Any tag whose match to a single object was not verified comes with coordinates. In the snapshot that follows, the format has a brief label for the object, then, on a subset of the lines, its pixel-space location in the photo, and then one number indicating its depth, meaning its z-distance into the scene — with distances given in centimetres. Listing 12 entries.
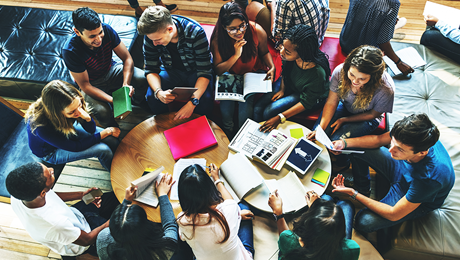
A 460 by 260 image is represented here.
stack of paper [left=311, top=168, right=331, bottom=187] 193
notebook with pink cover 212
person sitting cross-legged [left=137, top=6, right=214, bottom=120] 209
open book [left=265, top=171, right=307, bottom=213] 187
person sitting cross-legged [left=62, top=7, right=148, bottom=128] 214
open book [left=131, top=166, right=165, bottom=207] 185
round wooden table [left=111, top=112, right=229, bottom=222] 204
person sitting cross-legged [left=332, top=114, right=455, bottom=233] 163
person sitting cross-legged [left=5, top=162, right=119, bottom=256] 154
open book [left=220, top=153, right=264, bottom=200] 190
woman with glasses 218
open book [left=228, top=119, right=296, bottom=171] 201
